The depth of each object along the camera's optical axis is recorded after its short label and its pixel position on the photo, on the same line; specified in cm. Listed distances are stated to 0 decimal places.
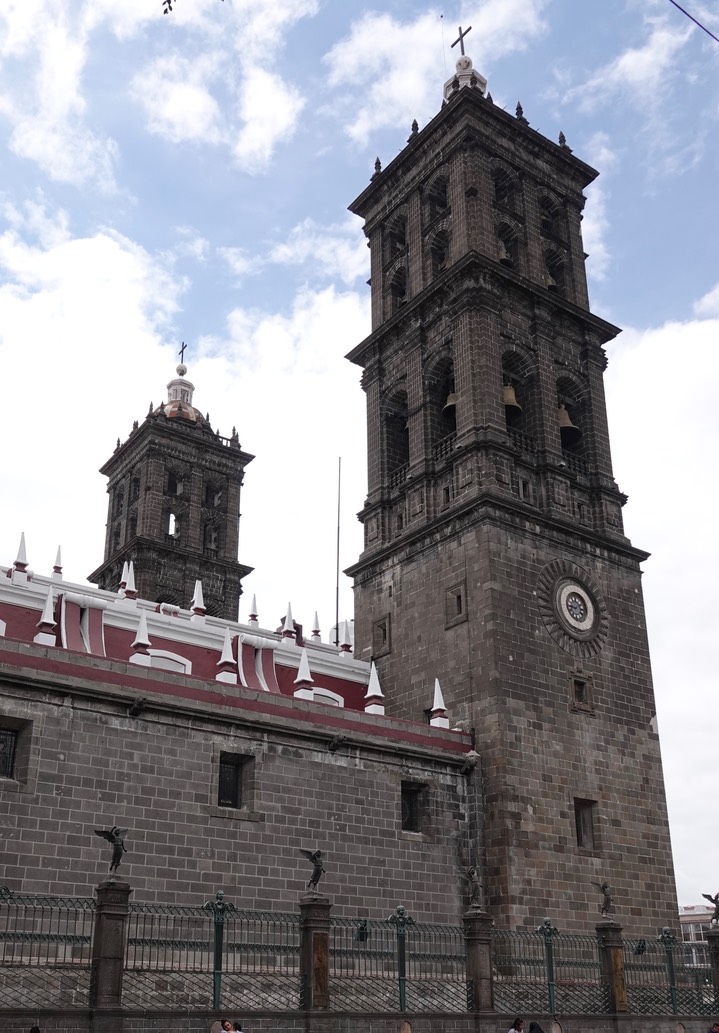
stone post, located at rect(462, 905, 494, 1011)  2122
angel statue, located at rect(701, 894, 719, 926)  2556
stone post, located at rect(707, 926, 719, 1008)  2612
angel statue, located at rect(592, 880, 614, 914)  2474
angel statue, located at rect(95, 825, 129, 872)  1759
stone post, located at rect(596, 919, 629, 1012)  2362
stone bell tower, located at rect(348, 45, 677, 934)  2811
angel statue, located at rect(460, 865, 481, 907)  2614
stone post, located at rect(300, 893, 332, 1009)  1870
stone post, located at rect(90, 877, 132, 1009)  1675
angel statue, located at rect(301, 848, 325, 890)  1938
